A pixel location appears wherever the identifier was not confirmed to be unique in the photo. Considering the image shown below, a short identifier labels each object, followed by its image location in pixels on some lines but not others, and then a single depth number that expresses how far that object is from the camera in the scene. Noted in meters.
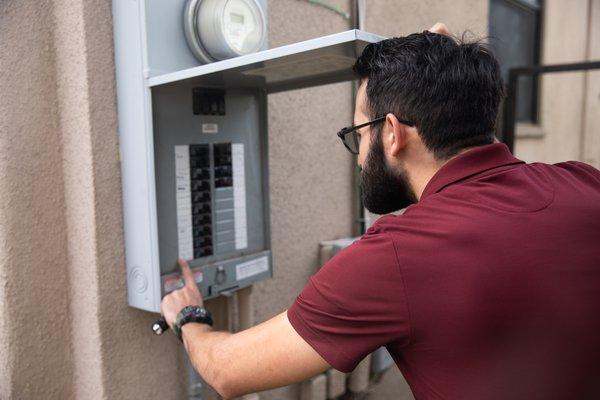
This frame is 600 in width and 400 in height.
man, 1.14
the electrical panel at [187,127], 1.77
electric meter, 1.83
